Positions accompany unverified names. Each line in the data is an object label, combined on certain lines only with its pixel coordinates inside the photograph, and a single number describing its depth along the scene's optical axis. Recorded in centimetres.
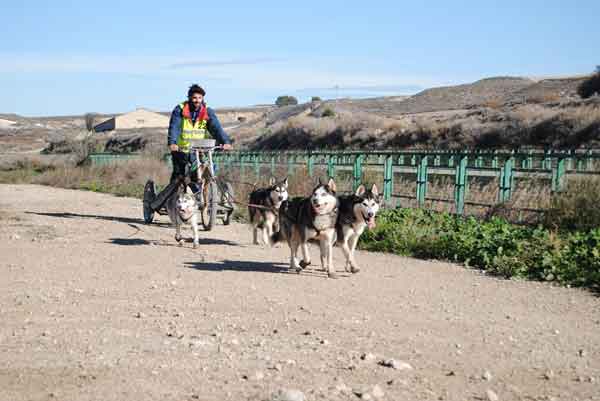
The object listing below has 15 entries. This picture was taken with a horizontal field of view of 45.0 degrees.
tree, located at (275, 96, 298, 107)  16125
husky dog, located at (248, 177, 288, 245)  1125
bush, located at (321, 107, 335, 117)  7052
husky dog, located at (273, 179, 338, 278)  875
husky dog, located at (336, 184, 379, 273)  876
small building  11312
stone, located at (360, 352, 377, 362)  527
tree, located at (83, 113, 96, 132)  7764
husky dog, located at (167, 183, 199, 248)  1102
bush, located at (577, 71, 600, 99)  5028
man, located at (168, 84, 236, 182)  1213
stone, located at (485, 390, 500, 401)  450
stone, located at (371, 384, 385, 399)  453
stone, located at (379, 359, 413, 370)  510
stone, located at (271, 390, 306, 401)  439
